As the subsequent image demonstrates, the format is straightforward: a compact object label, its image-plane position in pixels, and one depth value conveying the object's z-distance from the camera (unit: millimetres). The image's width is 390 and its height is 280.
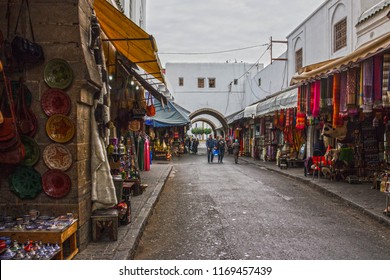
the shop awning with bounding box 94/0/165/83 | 6039
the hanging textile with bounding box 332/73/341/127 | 8648
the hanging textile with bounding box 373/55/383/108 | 6855
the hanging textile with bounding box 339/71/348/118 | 8352
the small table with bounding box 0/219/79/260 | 3928
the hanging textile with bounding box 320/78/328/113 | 9695
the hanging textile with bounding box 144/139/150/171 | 14992
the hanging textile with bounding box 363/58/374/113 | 7051
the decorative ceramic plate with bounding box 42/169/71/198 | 4418
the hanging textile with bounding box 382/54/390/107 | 6641
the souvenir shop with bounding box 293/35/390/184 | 7004
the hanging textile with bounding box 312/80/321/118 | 9898
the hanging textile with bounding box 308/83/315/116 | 10219
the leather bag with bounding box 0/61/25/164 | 3920
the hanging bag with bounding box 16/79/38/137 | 4293
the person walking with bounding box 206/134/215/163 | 22484
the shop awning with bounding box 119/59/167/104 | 8693
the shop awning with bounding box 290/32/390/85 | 6266
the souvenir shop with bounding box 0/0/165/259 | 4051
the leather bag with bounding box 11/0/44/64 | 4109
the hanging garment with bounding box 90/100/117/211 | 4918
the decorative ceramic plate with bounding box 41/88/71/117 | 4418
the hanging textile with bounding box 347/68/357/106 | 7923
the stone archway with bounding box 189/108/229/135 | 36219
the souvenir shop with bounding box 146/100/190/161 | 19380
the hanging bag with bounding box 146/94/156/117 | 12383
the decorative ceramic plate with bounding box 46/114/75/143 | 4426
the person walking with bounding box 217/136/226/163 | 22391
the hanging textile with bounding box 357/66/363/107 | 7379
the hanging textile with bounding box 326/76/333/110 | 9328
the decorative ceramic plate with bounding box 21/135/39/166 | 4395
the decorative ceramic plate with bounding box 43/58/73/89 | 4414
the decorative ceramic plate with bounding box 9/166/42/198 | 4383
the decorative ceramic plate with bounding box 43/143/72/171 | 4430
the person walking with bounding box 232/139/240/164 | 21816
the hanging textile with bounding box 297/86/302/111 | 11117
